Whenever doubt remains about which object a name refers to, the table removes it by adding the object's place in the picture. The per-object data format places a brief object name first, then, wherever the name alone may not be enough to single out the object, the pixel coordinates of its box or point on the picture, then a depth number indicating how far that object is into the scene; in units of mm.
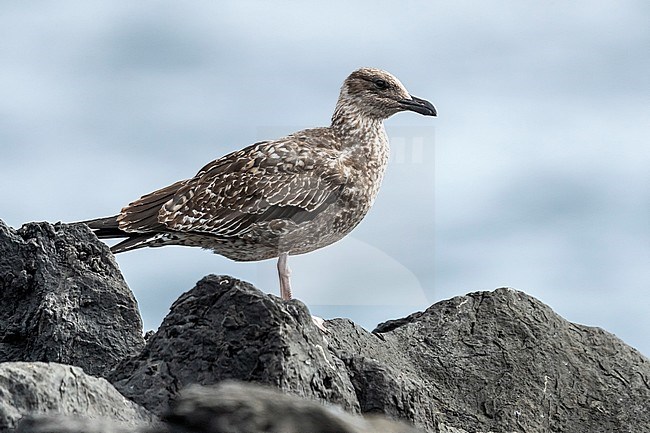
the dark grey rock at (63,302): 17328
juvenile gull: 22500
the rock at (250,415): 9039
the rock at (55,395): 11227
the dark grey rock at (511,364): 18500
